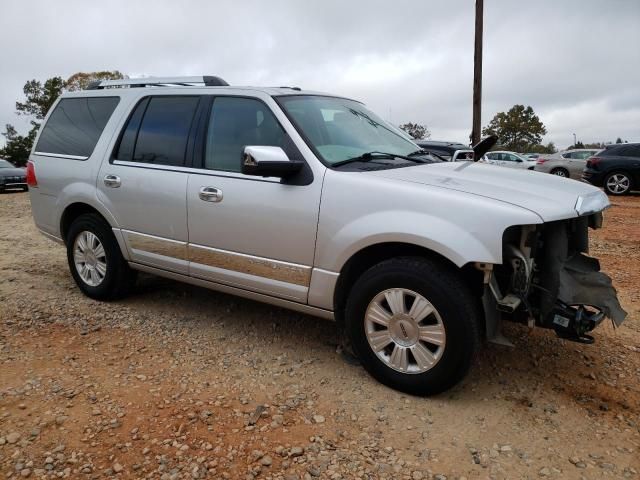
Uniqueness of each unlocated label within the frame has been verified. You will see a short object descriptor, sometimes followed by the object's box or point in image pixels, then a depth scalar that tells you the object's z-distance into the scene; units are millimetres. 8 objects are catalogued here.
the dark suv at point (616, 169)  13305
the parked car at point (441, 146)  10079
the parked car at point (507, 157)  24672
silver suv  2830
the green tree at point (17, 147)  49156
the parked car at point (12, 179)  17491
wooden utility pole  13594
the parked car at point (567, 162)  18031
